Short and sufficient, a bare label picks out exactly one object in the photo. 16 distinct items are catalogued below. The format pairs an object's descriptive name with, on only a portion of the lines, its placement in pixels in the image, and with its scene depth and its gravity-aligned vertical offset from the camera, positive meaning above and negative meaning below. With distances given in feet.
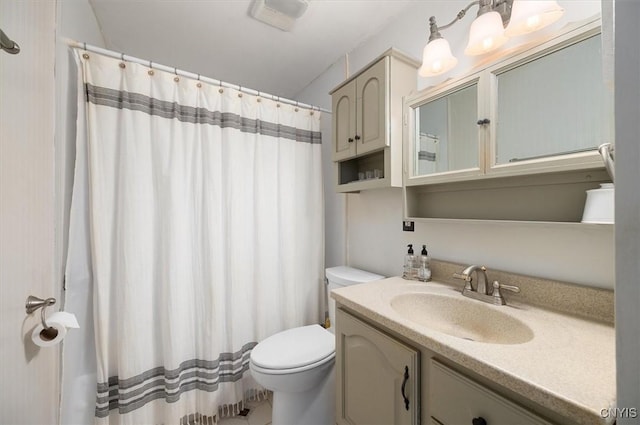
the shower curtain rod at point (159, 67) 3.79 +2.63
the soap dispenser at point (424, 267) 4.04 -0.98
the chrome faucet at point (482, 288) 3.12 -1.07
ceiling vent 4.41 +3.81
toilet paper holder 2.20 -0.85
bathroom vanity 1.70 -1.28
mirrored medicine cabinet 2.51 +0.94
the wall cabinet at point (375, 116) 4.11 +1.74
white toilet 3.86 -2.61
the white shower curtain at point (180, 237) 3.95 -0.46
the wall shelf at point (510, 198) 2.70 +0.15
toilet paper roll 2.27 -1.13
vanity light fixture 2.84 +2.33
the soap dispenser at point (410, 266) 4.23 -0.99
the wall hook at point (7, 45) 1.73 +1.26
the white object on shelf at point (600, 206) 2.28 +0.02
